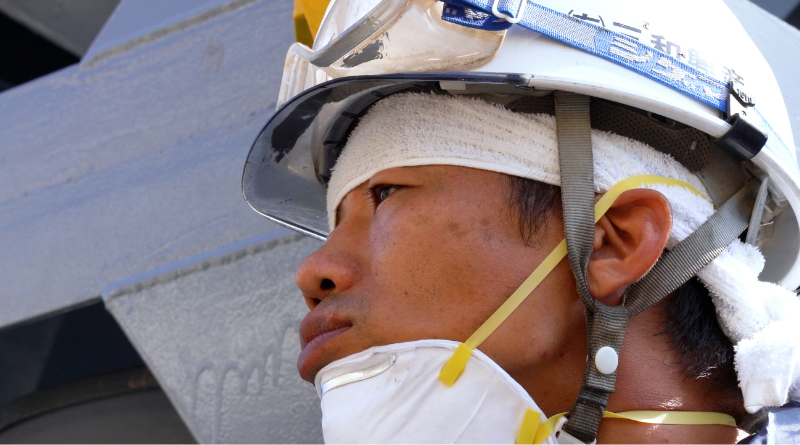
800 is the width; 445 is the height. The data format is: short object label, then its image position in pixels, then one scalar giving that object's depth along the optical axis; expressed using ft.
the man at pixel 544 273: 7.13
